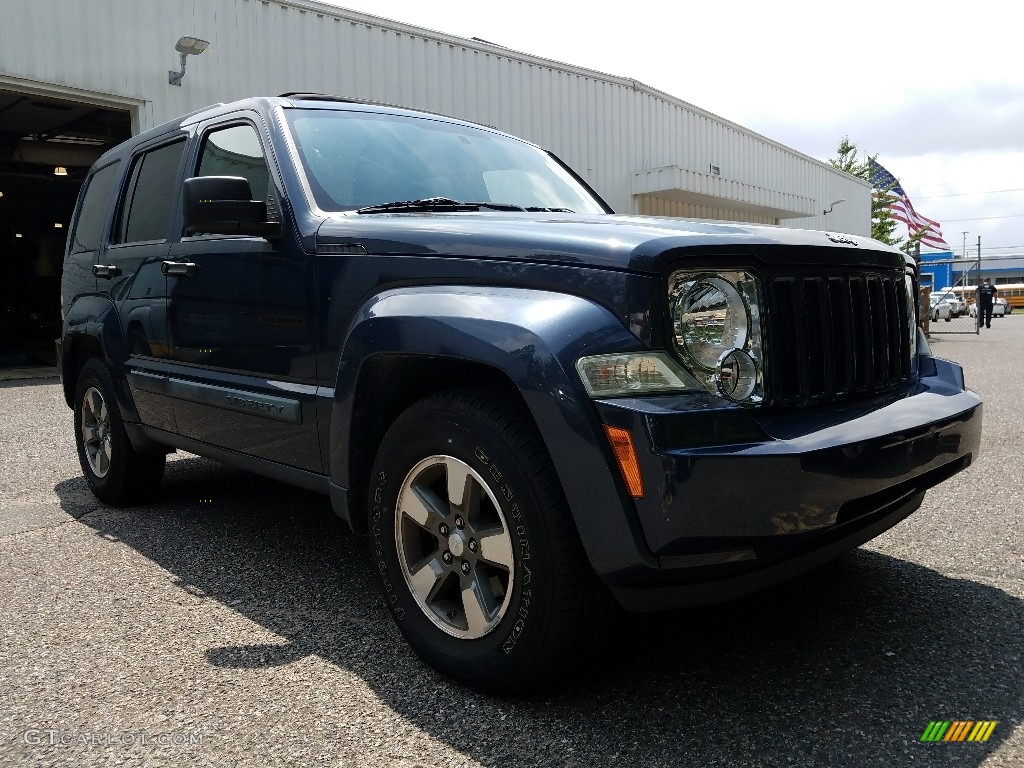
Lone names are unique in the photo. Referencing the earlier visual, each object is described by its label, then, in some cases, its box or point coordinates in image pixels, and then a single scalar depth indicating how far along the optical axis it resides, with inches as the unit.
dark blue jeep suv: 81.2
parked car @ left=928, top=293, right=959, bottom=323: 1595.7
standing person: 1240.3
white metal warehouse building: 438.9
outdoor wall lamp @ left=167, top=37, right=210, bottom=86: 434.3
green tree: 1374.3
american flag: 1440.7
